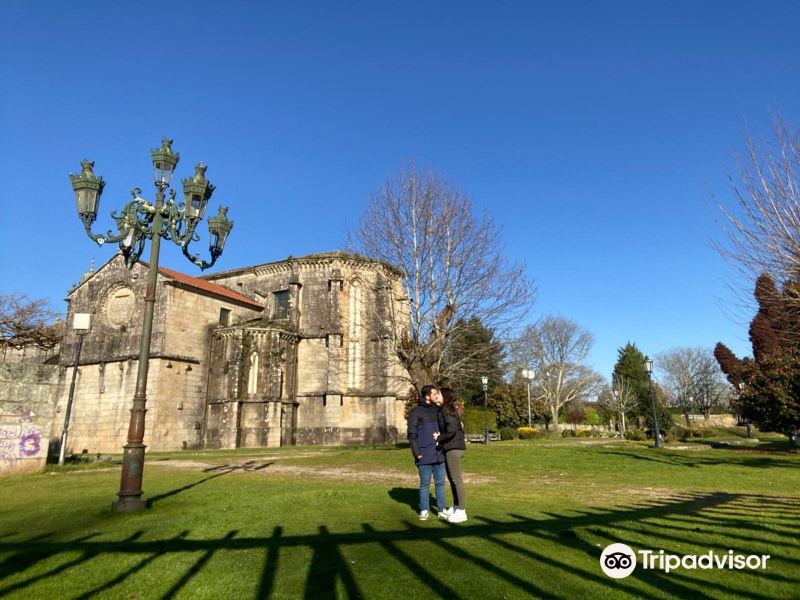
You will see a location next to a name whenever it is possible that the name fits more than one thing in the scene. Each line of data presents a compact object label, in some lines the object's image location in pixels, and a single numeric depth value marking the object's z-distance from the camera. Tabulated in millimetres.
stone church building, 31719
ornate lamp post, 8266
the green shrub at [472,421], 42844
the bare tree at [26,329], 31125
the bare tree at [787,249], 10875
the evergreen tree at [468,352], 20062
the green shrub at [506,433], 37375
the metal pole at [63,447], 17550
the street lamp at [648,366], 24797
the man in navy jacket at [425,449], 6969
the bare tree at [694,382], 65625
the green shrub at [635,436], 35350
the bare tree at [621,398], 56938
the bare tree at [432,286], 19703
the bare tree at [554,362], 52719
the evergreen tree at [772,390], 22453
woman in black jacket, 6770
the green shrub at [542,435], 38634
